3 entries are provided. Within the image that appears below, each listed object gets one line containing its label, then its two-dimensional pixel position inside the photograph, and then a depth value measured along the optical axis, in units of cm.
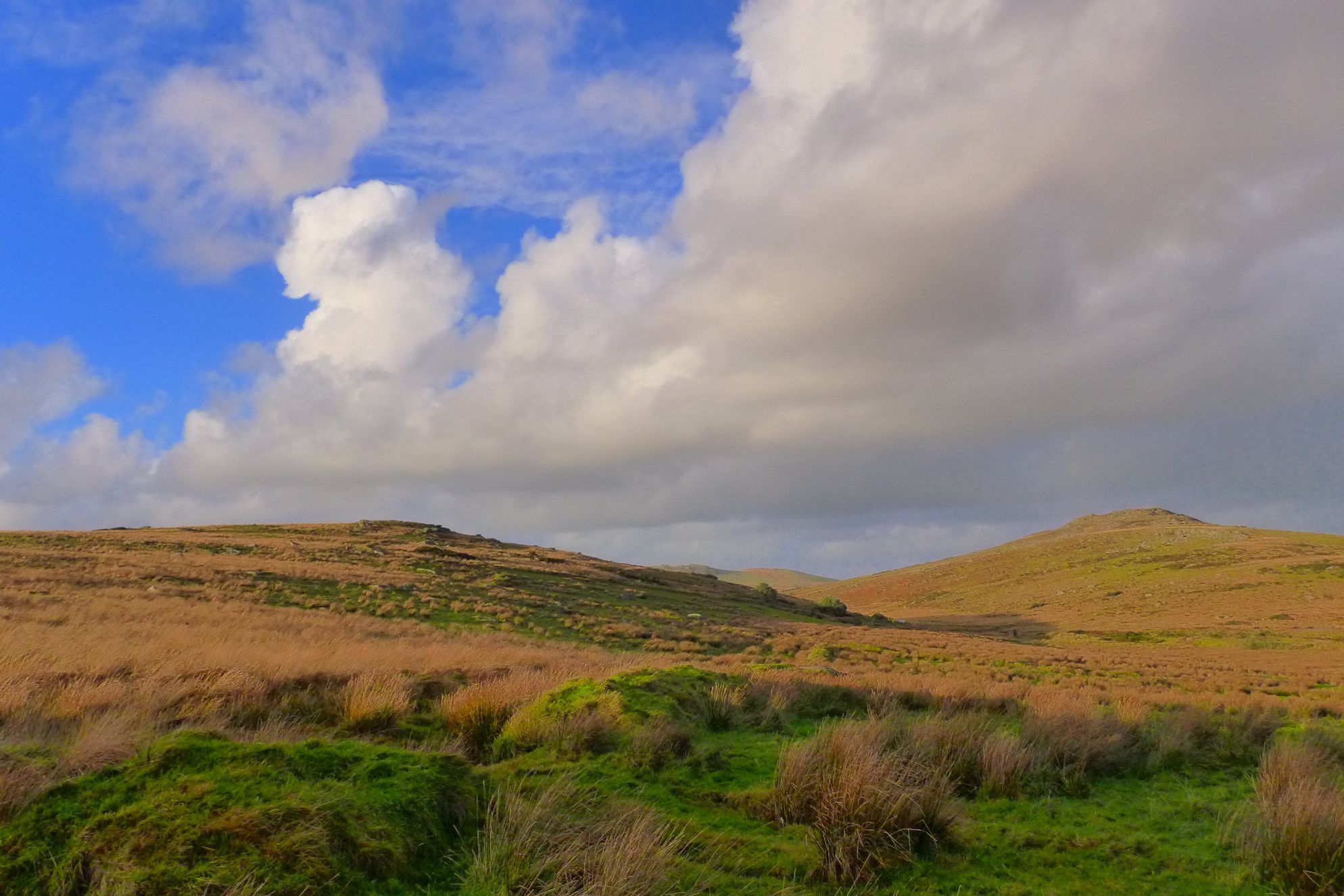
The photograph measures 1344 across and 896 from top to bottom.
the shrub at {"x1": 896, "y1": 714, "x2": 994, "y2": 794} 744
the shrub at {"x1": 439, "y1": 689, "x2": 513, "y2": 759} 811
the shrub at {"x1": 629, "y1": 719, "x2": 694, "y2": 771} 754
